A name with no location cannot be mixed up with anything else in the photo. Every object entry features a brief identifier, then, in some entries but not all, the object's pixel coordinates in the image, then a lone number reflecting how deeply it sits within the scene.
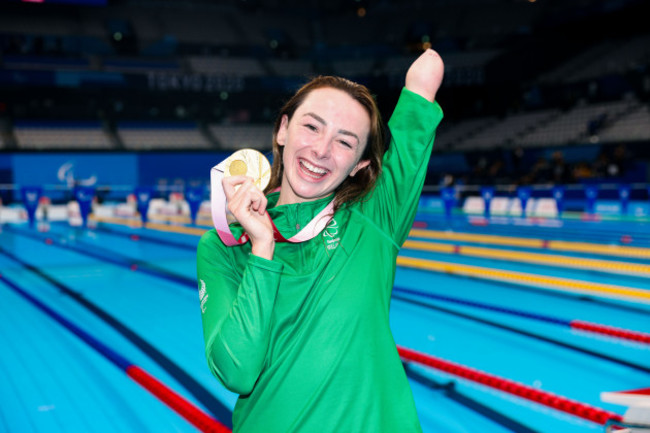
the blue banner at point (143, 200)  13.08
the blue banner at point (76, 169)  22.22
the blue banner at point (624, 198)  13.84
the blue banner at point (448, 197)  14.12
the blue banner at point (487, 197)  14.73
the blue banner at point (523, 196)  14.23
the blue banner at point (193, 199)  13.80
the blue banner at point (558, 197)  14.27
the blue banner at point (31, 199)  12.70
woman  1.09
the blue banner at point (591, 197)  14.41
